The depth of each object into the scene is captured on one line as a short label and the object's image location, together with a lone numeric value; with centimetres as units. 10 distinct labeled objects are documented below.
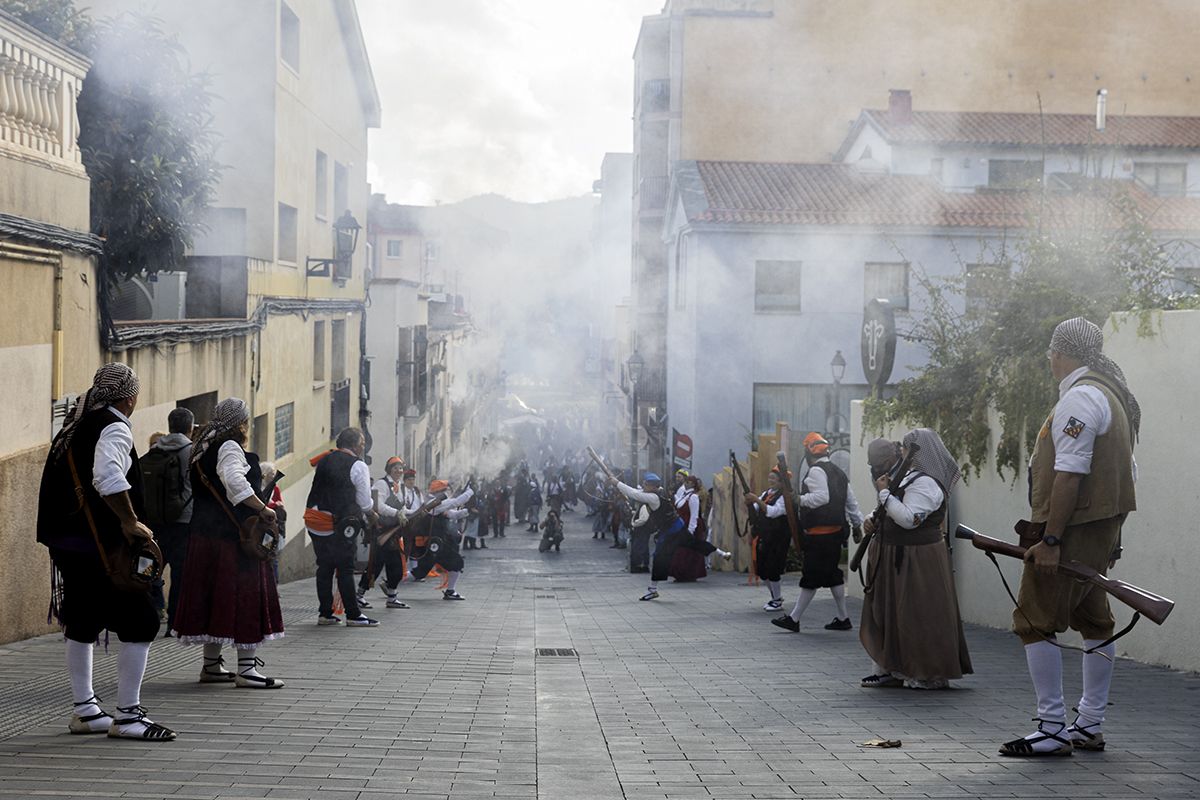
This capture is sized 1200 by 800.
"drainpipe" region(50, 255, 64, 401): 914
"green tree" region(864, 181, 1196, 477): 993
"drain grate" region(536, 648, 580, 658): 891
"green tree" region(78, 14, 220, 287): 1314
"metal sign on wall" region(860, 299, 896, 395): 1546
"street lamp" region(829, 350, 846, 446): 2215
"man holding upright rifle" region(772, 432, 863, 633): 1030
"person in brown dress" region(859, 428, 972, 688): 715
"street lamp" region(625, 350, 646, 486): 3479
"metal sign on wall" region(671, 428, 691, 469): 2714
